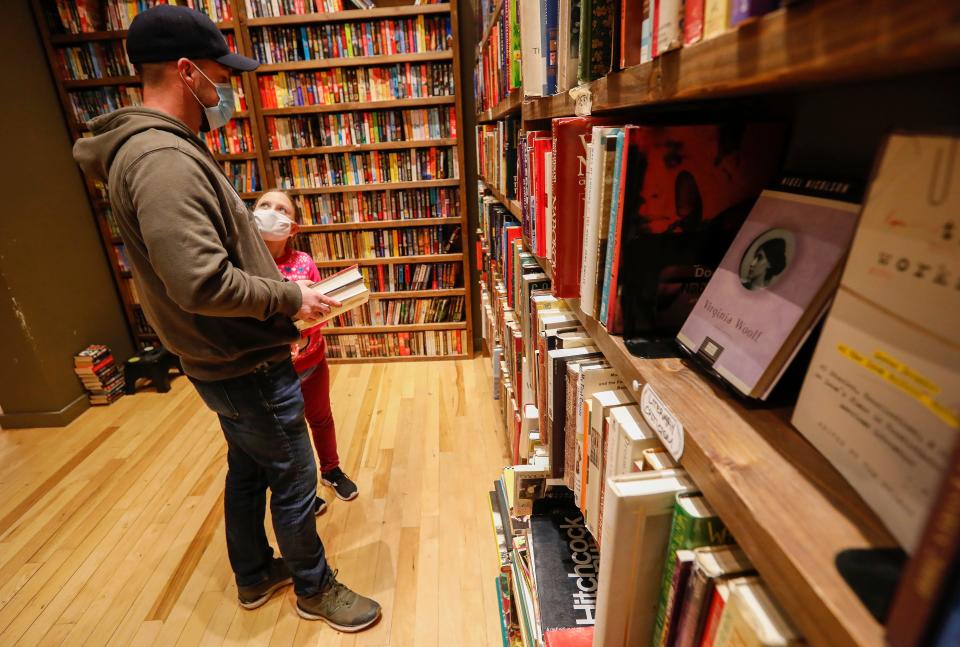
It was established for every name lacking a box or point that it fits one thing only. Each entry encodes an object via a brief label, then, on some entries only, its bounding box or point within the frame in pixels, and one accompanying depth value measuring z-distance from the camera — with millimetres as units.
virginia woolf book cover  430
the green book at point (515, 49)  1328
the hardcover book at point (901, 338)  287
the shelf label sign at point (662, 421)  477
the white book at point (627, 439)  558
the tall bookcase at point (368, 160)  2857
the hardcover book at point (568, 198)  760
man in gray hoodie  978
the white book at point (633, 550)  484
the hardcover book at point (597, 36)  685
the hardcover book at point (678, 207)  574
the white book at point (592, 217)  617
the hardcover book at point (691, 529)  452
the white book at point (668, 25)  449
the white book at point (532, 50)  952
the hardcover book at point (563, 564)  879
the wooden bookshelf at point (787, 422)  252
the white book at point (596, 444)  659
